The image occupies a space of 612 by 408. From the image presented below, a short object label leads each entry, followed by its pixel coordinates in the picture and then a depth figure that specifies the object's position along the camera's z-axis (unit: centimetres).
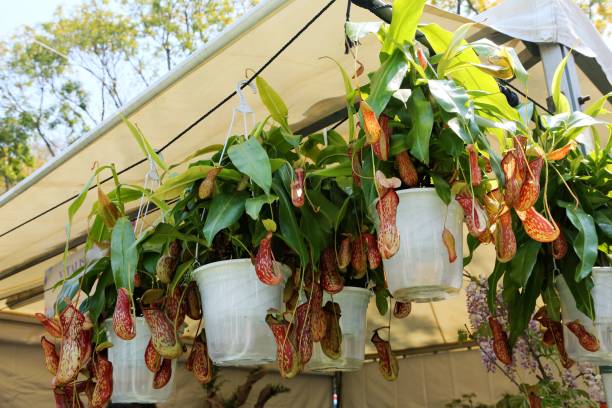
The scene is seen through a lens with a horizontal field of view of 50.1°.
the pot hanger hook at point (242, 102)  120
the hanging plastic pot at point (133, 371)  119
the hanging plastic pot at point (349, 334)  117
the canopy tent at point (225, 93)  151
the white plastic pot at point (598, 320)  108
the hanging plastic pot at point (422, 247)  93
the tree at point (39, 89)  1184
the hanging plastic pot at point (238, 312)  100
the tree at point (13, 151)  1126
